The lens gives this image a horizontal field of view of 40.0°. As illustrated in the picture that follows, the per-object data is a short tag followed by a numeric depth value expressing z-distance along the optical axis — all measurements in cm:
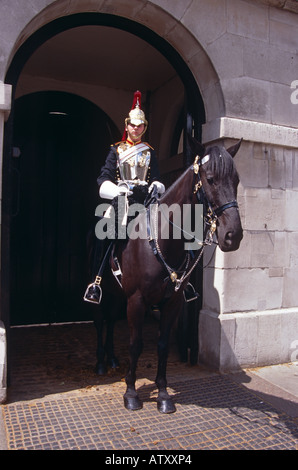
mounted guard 382
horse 328
